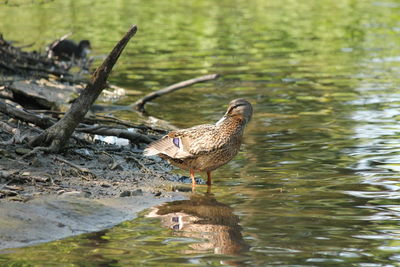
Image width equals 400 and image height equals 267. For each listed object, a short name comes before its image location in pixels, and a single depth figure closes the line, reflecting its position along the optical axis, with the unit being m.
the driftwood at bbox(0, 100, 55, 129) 17.05
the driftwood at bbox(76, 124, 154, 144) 17.87
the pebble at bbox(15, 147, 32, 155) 15.81
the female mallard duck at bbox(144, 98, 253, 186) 15.87
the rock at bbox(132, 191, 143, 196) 14.71
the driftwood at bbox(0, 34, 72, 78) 26.89
